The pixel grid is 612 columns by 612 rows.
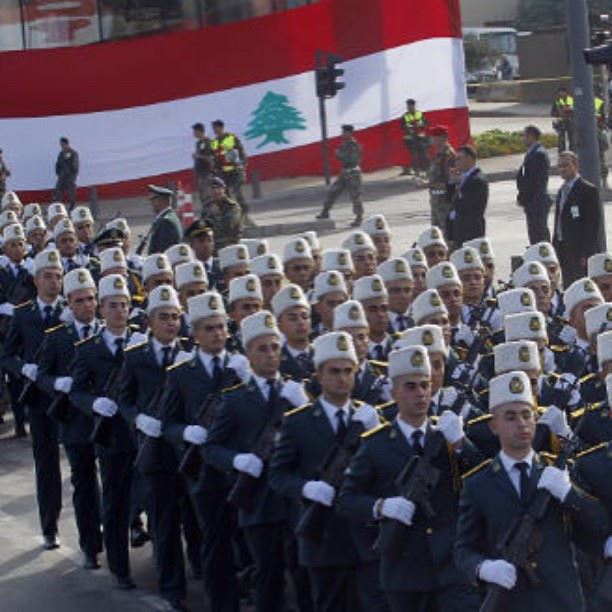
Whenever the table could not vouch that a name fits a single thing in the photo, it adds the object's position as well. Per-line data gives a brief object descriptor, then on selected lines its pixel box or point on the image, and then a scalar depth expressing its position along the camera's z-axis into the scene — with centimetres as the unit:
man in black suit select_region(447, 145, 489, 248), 2239
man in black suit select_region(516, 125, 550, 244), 2419
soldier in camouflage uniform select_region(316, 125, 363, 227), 3519
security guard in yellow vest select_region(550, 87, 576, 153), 4134
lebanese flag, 4119
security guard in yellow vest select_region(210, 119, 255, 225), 3597
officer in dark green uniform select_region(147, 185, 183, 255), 2103
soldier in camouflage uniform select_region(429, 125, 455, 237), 2729
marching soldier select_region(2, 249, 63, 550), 1545
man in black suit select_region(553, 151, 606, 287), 2045
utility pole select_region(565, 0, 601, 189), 2183
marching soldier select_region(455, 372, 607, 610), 953
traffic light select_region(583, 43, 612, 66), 2048
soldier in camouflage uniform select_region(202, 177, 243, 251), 2286
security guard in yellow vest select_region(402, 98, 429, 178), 4175
